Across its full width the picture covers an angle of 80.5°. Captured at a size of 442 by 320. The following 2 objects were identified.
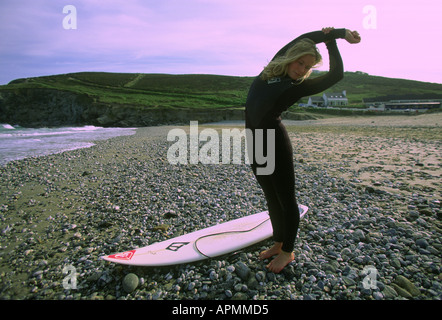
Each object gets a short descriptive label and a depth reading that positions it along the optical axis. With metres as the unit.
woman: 2.82
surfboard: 3.62
